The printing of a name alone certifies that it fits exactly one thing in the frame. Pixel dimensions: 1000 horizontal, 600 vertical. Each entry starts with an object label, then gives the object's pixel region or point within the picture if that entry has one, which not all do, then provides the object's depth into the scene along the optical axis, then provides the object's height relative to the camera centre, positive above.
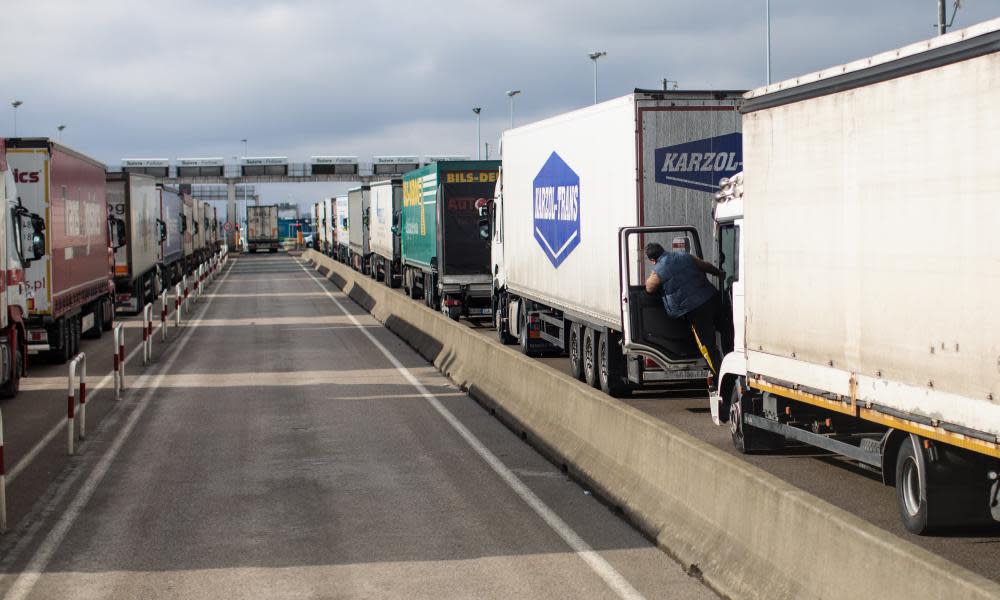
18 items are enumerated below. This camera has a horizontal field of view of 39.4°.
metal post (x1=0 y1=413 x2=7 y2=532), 10.73 -2.08
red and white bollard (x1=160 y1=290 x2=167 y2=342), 29.71 -1.85
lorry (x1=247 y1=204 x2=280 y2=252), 106.00 +0.23
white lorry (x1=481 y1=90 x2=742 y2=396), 16.69 +0.26
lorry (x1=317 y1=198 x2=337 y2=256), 85.88 +0.26
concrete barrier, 6.70 -1.82
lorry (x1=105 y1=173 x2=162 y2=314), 37.56 -0.02
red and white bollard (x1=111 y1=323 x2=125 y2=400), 19.73 -1.79
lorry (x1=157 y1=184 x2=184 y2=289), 48.06 -0.11
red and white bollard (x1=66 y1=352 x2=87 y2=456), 14.63 -1.88
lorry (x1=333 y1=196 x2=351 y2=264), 69.81 -0.10
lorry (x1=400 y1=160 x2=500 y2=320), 32.56 -0.24
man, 15.28 -0.76
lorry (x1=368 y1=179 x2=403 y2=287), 45.94 +0.04
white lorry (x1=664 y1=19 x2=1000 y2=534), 8.80 -0.37
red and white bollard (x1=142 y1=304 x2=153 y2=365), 24.78 -1.86
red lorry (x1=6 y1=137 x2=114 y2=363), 23.39 -0.14
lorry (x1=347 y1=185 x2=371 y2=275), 58.84 +0.03
